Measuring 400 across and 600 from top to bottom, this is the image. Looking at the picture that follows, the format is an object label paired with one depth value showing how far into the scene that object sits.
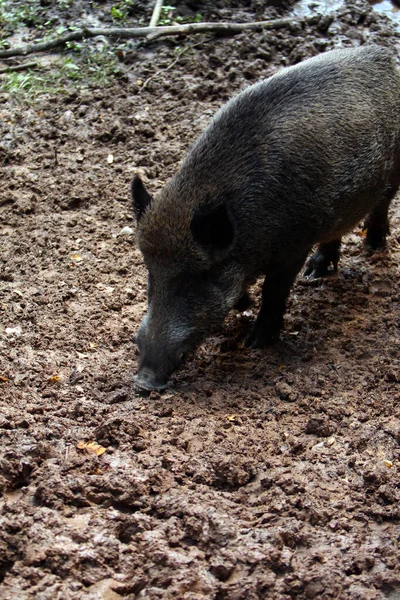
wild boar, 4.48
